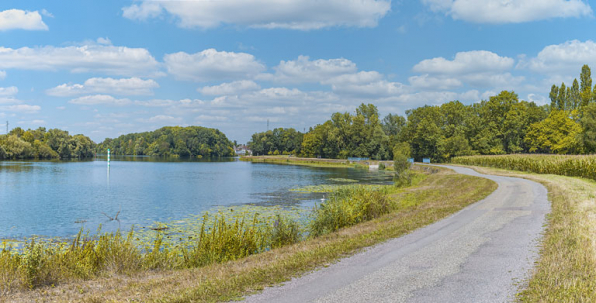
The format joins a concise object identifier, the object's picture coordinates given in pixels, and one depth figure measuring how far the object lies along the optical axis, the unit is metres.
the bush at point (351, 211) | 16.38
